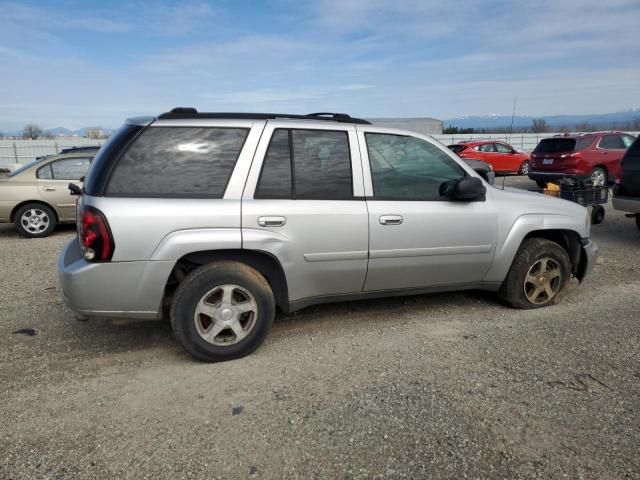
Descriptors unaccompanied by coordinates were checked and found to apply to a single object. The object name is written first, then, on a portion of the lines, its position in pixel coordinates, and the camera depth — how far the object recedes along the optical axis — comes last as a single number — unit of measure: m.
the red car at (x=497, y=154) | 18.02
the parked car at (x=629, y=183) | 7.04
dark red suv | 12.32
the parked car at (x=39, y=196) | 8.00
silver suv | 3.11
